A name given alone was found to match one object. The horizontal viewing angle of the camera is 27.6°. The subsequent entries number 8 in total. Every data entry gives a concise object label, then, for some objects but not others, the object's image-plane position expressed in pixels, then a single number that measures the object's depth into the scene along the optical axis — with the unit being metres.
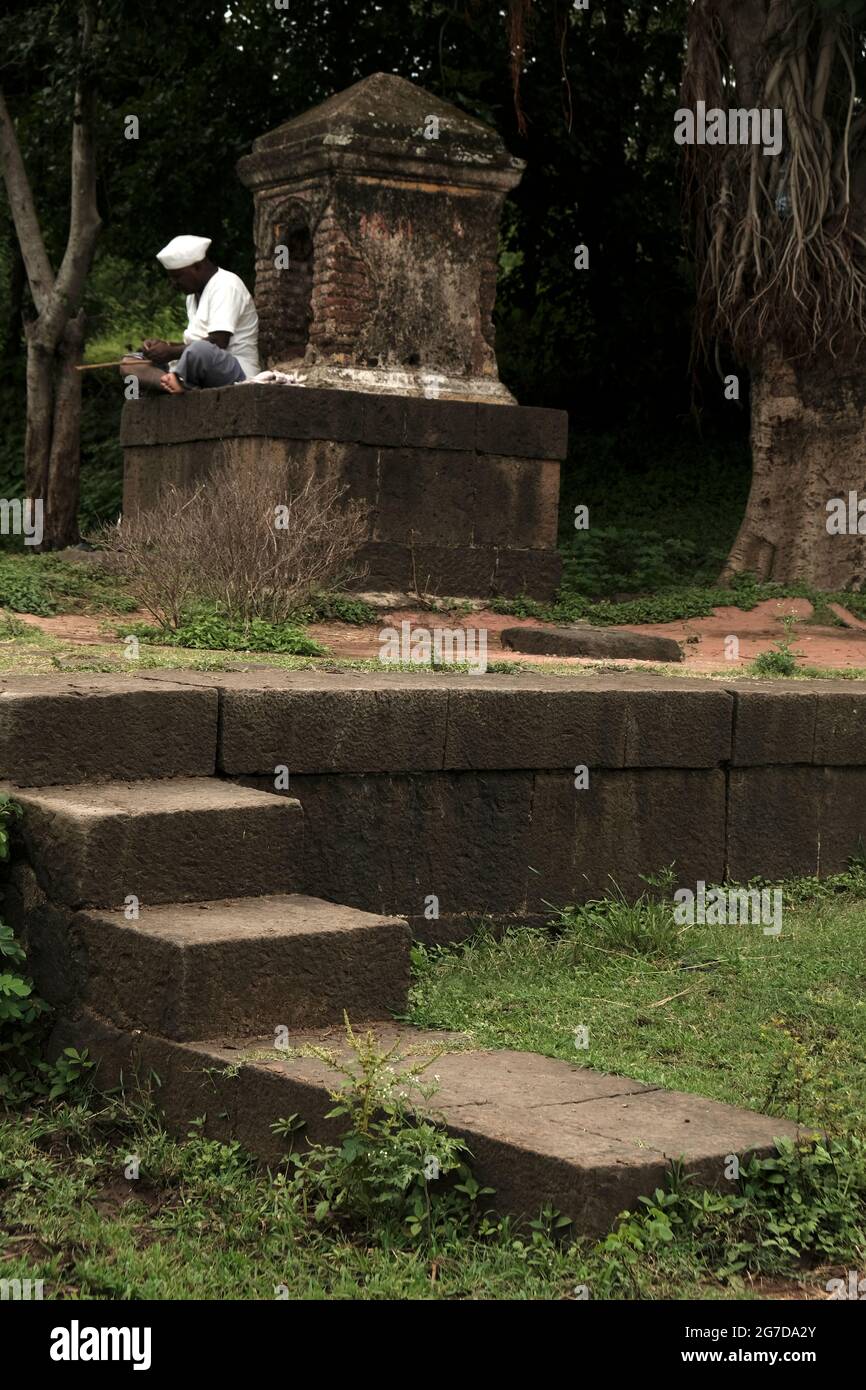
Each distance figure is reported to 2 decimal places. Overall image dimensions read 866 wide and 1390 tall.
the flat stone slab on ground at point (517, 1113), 3.71
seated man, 11.27
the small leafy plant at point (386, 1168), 3.85
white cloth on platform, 10.77
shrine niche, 11.20
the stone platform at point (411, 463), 10.65
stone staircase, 3.99
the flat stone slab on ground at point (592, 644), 8.84
